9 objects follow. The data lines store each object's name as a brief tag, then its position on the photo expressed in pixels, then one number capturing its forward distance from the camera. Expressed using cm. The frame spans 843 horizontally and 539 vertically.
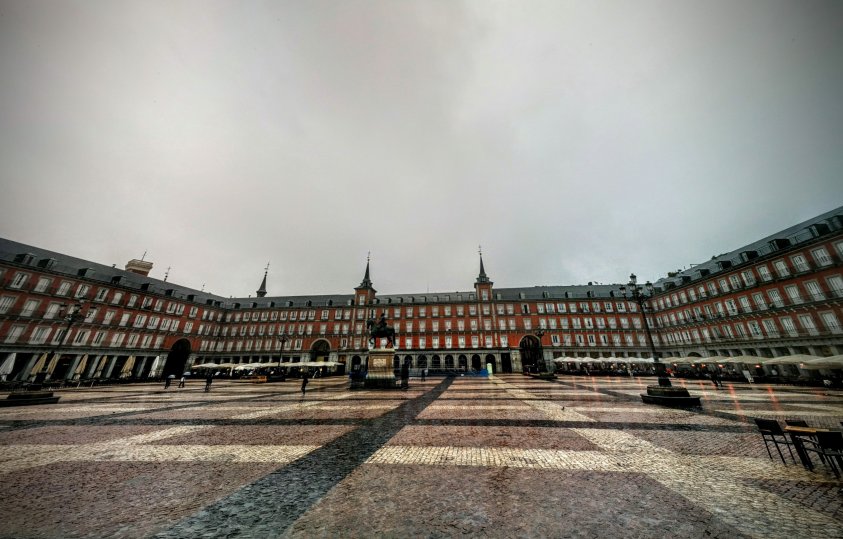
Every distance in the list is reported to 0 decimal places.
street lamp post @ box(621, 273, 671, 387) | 1398
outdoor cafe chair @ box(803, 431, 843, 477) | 525
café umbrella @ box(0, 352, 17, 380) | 2901
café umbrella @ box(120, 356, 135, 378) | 3772
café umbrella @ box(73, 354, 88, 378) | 3364
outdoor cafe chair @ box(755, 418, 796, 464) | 608
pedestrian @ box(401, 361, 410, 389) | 2337
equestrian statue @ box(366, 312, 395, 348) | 2192
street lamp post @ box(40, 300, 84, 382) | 1891
